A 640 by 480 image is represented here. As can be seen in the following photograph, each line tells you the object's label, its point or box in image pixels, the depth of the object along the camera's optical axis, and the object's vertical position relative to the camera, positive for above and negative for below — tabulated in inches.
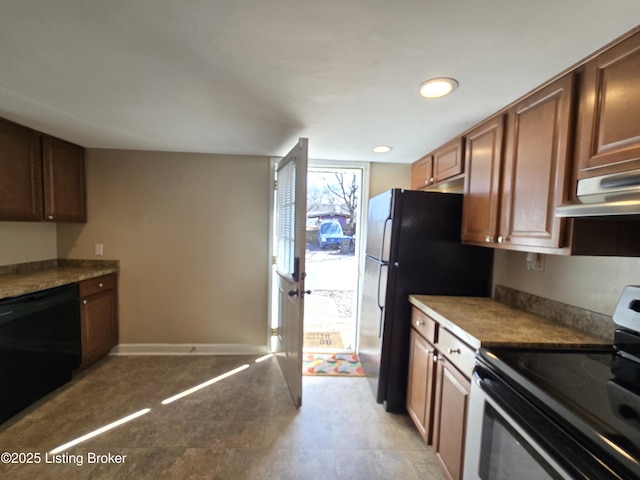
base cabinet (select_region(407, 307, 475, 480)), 52.6 -36.2
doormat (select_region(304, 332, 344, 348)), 129.9 -57.6
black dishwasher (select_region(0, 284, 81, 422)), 71.1 -37.9
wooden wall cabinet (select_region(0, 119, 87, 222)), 81.7 +13.5
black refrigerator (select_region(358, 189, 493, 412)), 77.2 -10.9
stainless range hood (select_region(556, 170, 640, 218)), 33.0 +5.2
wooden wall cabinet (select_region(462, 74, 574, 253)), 48.1 +12.5
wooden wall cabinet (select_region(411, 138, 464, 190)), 79.9 +21.8
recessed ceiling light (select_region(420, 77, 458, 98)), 52.5 +28.9
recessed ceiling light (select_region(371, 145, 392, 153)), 95.8 +28.7
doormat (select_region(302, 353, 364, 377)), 104.5 -56.9
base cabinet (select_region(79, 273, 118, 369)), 96.6 -37.9
